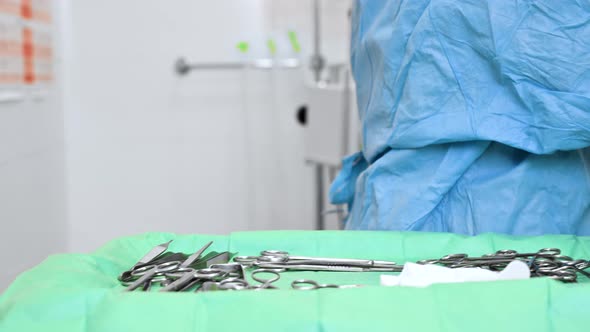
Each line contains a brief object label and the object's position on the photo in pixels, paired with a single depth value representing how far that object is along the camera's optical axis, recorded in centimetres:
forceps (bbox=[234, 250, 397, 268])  71
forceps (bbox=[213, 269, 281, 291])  59
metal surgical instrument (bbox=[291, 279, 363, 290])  60
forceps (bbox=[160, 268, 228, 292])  59
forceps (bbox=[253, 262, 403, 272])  71
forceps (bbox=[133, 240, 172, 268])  68
